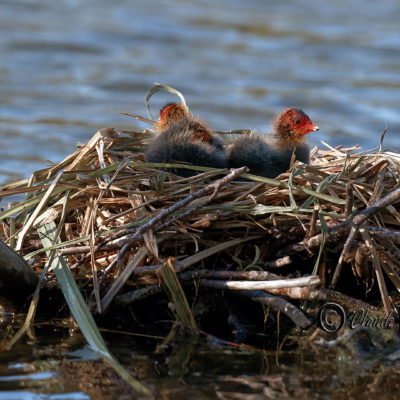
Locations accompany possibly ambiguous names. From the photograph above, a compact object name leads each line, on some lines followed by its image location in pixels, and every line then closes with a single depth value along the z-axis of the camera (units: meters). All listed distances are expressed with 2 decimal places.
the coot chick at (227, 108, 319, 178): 9.34
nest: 7.59
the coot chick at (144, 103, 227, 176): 9.16
